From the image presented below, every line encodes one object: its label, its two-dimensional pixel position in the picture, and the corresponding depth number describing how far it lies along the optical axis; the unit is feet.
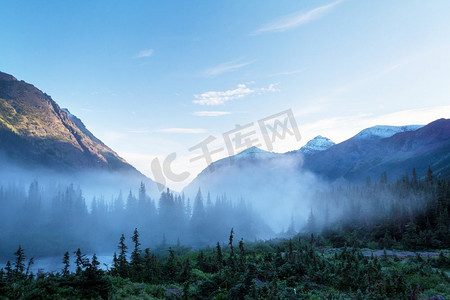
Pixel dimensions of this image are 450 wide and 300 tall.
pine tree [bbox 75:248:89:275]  52.49
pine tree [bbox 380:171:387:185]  318.90
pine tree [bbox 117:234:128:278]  72.49
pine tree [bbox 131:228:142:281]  70.92
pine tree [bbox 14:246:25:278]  68.92
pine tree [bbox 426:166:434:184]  258.67
